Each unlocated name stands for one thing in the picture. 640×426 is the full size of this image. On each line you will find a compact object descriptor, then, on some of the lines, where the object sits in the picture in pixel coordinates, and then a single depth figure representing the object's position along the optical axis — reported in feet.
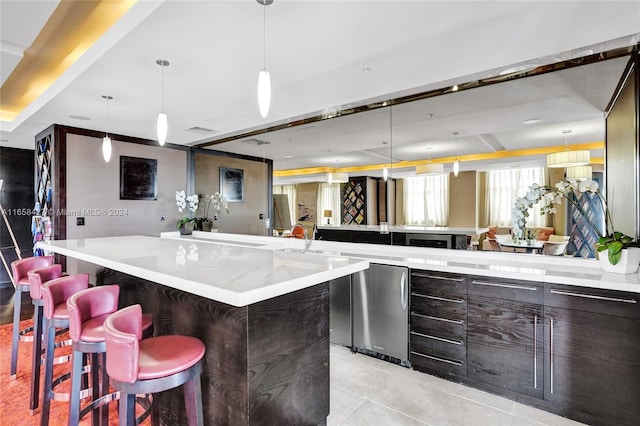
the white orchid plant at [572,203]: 6.78
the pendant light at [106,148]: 11.68
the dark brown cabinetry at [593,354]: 6.15
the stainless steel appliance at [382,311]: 8.89
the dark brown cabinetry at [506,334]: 7.08
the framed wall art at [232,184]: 17.40
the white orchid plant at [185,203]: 17.12
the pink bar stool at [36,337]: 6.93
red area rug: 6.70
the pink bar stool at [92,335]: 5.01
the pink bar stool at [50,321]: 5.91
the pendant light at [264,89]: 6.22
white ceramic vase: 6.68
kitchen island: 4.70
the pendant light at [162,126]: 8.86
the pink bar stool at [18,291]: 8.20
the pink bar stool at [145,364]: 3.92
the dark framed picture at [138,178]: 16.31
